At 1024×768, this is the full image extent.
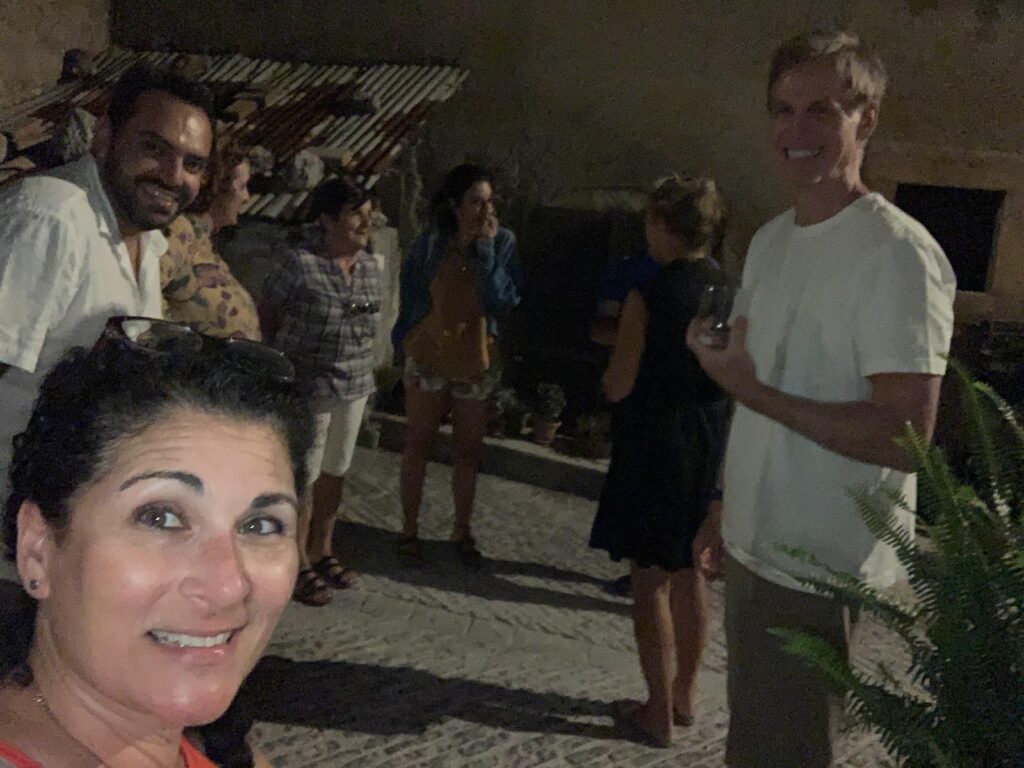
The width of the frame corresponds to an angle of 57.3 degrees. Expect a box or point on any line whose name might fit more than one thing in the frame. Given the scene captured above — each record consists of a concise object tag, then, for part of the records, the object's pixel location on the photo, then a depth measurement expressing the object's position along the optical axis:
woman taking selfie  1.06
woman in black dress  3.00
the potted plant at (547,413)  6.29
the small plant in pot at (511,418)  6.42
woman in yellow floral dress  2.50
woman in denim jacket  4.13
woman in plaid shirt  3.79
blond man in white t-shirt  1.74
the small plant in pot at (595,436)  6.11
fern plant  1.25
